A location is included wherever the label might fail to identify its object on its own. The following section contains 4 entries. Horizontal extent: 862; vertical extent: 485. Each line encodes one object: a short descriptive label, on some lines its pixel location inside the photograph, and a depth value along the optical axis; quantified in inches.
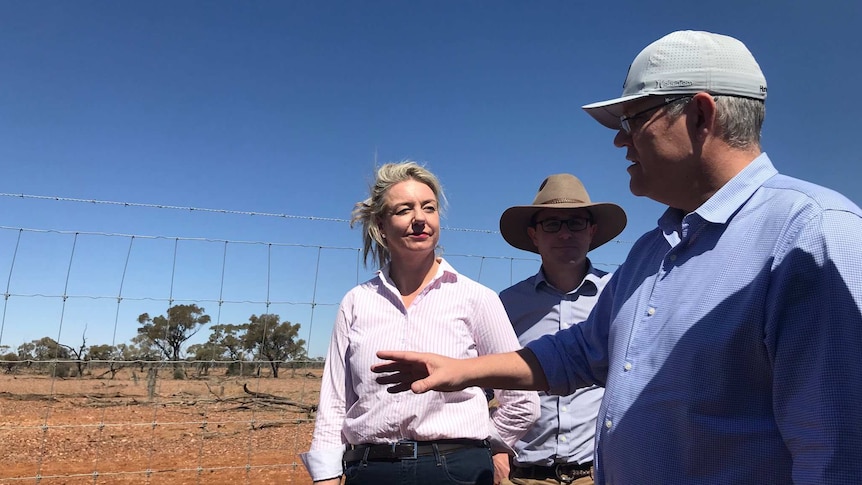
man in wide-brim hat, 98.6
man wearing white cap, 36.0
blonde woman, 73.9
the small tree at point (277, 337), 824.9
